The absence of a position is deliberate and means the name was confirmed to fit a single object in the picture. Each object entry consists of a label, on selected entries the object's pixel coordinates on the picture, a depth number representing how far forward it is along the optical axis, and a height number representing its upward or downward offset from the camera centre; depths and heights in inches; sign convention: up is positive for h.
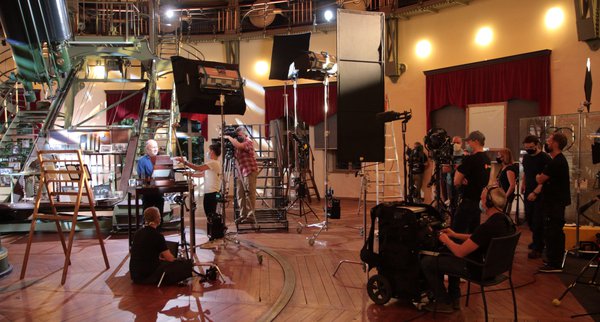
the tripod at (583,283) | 144.9 -51.4
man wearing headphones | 133.8 -28.5
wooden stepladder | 185.8 -16.4
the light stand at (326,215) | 249.0 -35.7
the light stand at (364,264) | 189.8 -47.1
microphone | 184.6 +15.7
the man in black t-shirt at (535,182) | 211.0 -15.5
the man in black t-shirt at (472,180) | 189.3 -11.4
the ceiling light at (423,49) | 434.3 +101.6
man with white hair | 250.0 -7.0
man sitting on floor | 178.7 -41.5
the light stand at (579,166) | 221.6 -7.6
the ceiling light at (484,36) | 384.8 +100.0
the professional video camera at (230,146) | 285.0 +6.7
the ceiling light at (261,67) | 530.3 +104.4
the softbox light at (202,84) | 215.6 +35.4
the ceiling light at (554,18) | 333.7 +99.8
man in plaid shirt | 288.2 -6.8
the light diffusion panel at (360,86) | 207.8 +32.3
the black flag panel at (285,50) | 431.2 +102.1
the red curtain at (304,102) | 501.2 +60.6
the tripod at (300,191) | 337.1 -26.6
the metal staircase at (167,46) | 411.6 +111.3
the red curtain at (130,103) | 546.9 +66.6
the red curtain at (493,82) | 344.5 +59.2
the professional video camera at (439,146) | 224.4 +4.0
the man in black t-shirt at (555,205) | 197.6 -23.6
